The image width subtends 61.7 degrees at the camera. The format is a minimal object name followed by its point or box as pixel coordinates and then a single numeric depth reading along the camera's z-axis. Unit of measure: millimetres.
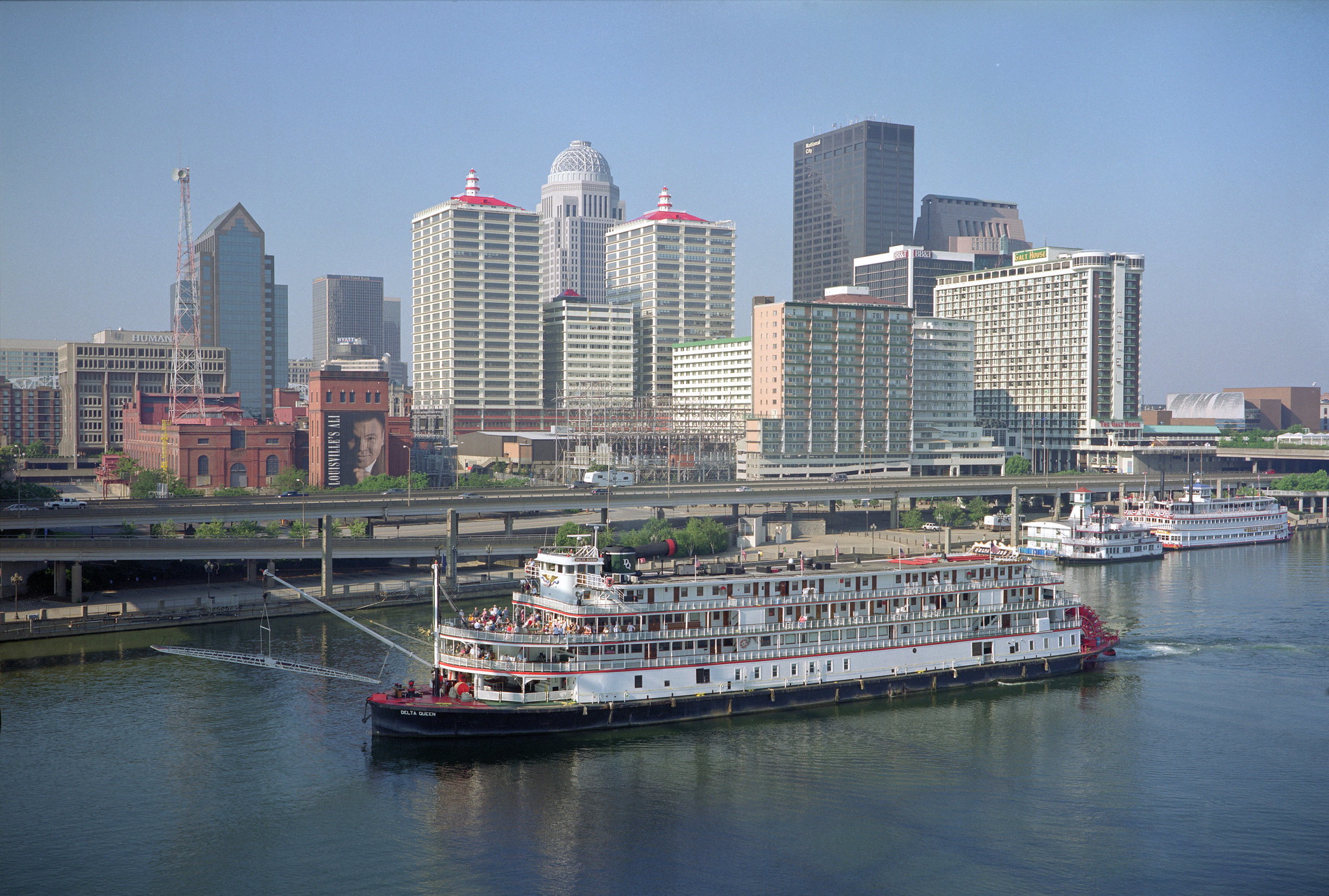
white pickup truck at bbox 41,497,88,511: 85556
